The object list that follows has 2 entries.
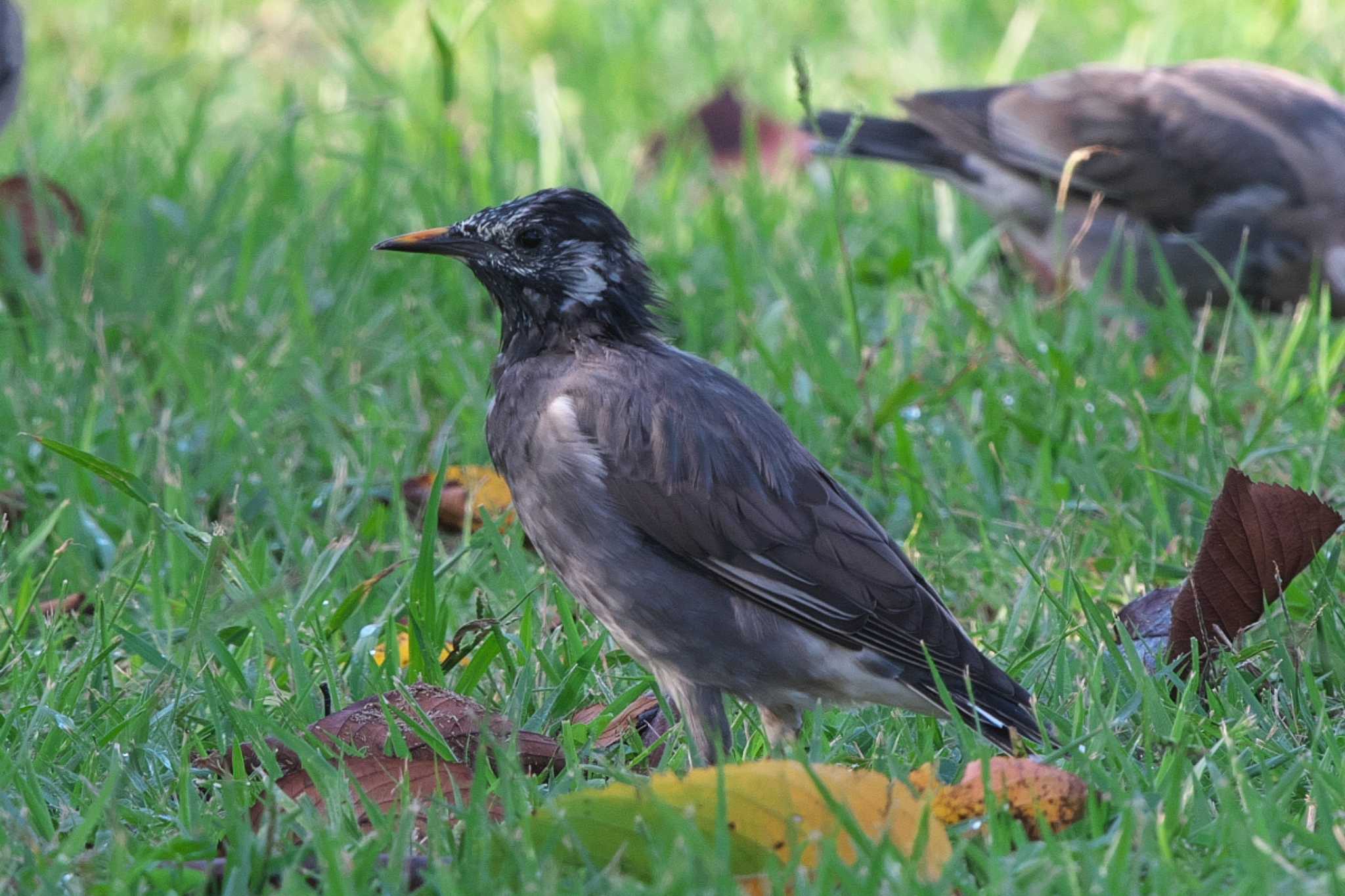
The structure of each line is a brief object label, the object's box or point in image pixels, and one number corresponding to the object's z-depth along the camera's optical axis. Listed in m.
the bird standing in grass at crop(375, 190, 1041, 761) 7.00
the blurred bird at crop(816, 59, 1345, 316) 12.83
